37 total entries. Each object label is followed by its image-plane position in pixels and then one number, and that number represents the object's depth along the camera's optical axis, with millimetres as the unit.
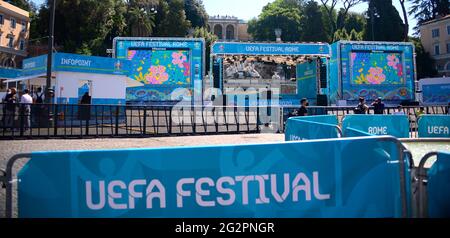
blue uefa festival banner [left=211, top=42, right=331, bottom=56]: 26953
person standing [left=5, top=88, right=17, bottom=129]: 11586
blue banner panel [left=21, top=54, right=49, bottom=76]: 17945
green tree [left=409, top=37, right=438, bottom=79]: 52750
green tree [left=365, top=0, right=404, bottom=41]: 54188
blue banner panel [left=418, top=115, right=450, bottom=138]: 10078
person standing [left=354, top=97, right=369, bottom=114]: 13891
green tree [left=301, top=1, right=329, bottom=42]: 58969
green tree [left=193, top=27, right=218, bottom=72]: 59244
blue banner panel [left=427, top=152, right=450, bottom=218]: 2699
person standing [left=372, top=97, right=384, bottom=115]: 14688
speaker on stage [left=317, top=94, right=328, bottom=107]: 28875
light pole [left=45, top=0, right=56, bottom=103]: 13805
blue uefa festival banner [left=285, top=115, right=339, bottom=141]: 5871
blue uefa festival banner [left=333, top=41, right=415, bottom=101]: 29625
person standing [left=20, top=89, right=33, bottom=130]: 11852
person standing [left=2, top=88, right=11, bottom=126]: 11467
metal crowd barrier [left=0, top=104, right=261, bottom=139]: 11883
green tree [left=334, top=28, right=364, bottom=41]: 49812
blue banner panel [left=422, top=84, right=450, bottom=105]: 33281
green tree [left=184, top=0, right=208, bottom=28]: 72375
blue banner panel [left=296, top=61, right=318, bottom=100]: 32406
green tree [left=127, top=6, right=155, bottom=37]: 48281
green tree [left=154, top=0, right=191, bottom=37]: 55153
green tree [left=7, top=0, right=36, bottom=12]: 54603
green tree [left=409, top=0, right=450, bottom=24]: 57500
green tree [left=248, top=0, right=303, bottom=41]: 68062
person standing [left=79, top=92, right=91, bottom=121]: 12770
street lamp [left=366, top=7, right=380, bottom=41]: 53956
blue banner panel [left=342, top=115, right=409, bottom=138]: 9549
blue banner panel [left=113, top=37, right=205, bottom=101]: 28156
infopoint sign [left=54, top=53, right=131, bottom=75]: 16688
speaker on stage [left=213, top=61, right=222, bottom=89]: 27812
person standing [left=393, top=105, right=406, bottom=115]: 15709
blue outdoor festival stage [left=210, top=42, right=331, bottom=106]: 27047
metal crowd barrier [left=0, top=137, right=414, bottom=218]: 2924
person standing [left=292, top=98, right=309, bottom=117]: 11561
